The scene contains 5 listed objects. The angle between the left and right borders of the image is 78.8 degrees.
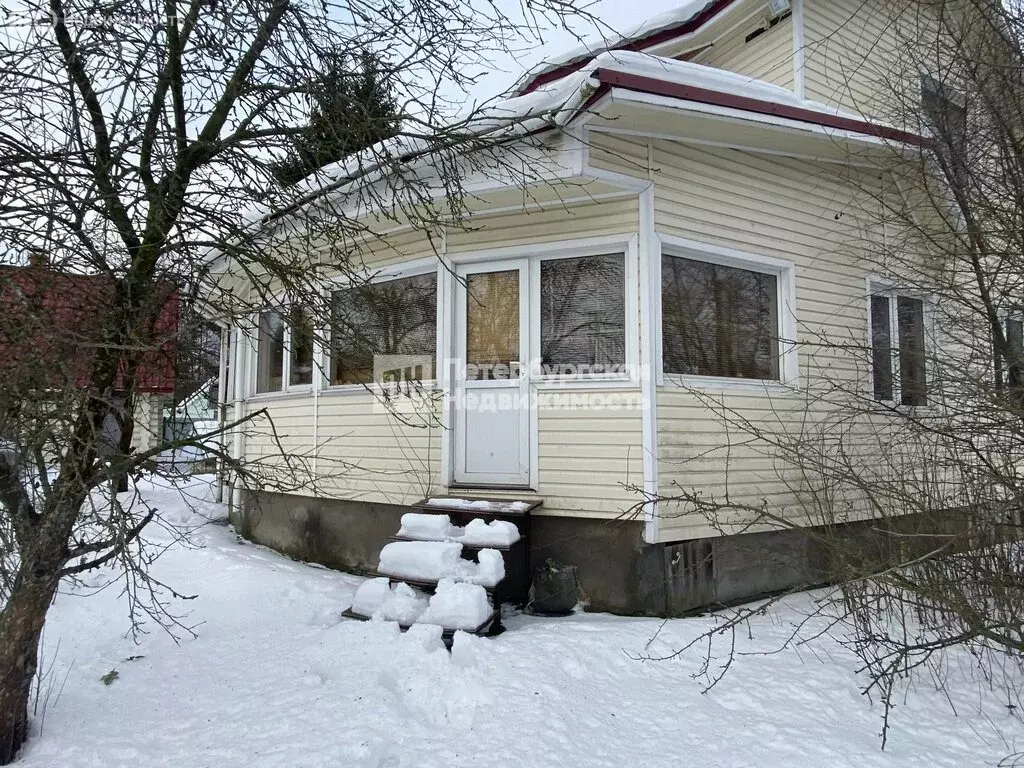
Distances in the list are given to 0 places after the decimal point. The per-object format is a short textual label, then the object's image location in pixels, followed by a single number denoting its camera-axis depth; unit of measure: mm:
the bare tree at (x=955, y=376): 3293
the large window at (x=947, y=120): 3719
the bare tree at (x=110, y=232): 2516
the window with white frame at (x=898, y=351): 4130
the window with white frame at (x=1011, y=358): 3234
